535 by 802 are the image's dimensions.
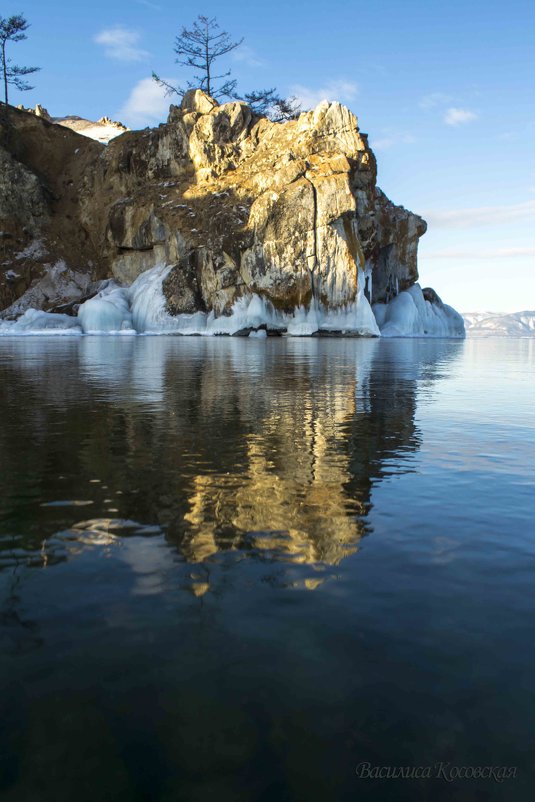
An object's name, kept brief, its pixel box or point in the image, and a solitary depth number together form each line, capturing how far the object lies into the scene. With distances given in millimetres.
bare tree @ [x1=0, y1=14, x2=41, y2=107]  84312
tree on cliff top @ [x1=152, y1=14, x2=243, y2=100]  84062
